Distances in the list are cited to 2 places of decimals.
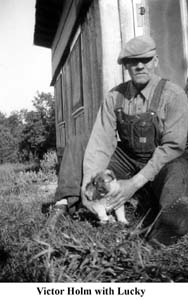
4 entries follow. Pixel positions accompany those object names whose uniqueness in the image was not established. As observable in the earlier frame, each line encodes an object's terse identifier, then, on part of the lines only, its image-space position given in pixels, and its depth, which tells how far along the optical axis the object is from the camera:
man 2.64
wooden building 4.54
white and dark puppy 2.59
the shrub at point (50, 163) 10.41
